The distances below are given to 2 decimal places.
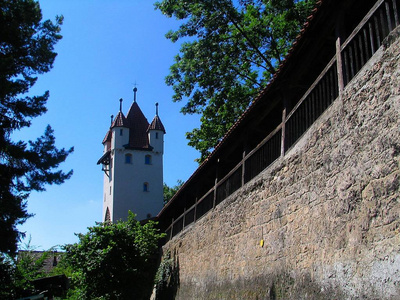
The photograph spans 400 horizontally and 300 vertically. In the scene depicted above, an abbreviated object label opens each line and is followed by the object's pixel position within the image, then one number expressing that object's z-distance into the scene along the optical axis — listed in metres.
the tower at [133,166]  44.56
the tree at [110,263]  15.49
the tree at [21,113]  11.93
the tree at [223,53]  18.47
